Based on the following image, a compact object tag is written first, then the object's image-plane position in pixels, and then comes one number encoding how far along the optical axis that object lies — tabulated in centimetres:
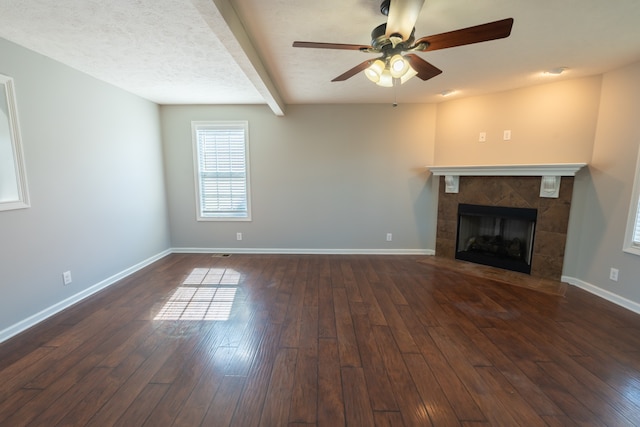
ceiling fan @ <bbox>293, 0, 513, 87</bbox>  149
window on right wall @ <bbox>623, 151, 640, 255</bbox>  271
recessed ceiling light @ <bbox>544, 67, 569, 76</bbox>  287
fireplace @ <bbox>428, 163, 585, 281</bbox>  334
